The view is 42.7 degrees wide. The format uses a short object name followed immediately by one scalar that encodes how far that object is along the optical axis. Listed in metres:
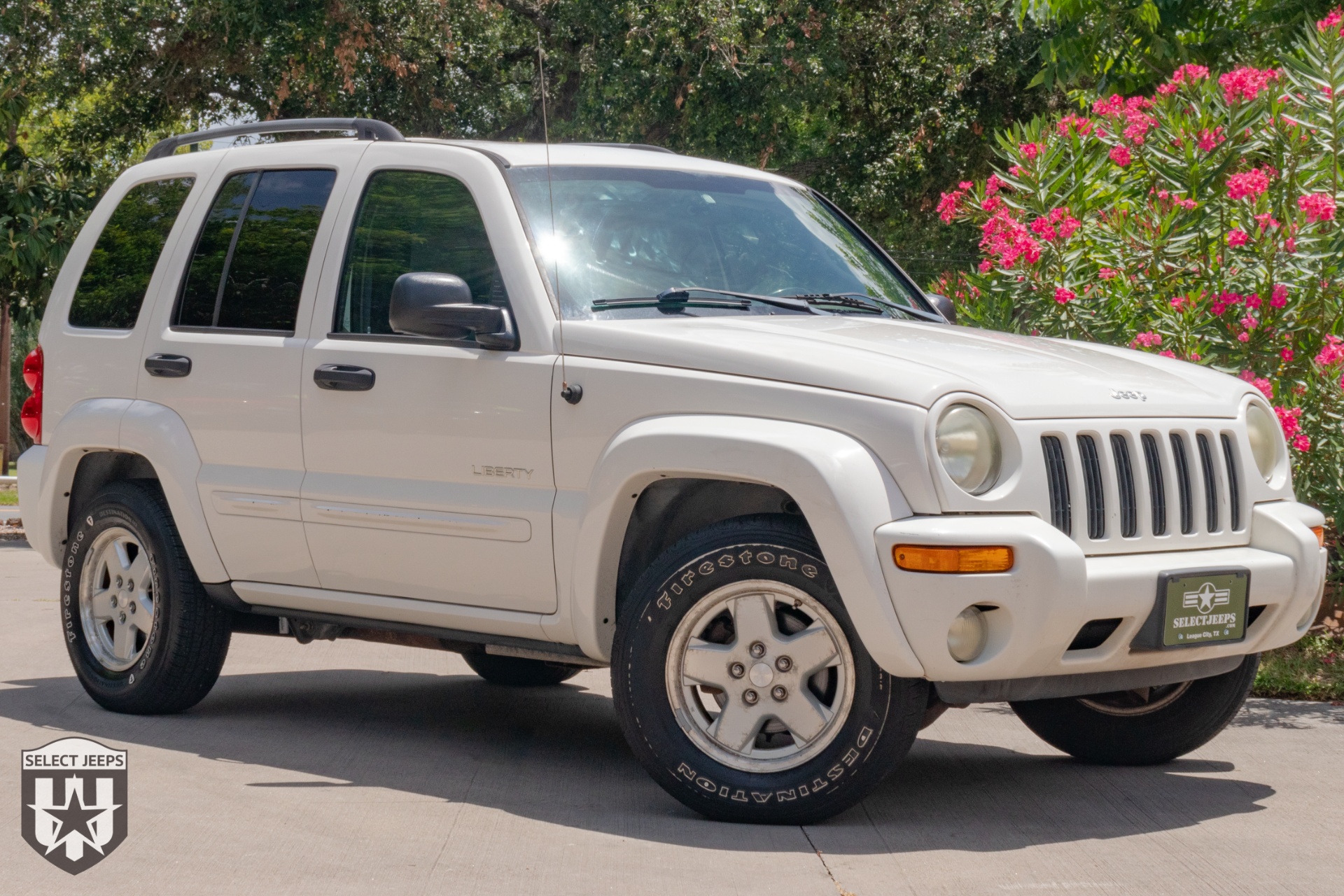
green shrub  7.77
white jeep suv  4.59
